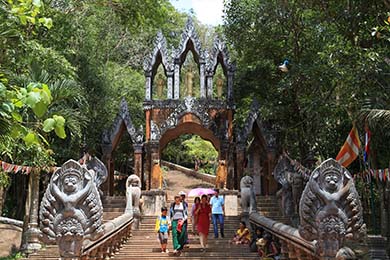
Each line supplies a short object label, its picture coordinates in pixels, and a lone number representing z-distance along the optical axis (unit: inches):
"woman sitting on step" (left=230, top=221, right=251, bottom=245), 410.3
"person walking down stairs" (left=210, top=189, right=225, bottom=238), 432.1
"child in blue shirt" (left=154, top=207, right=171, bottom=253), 379.2
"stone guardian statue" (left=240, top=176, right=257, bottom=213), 495.9
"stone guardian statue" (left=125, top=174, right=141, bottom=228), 500.1
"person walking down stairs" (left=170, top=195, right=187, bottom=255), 366.6
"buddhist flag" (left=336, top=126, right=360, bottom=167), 458.6
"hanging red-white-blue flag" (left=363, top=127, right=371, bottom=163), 443.8
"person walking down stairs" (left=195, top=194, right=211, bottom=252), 386.3
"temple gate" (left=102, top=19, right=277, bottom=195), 705.0
